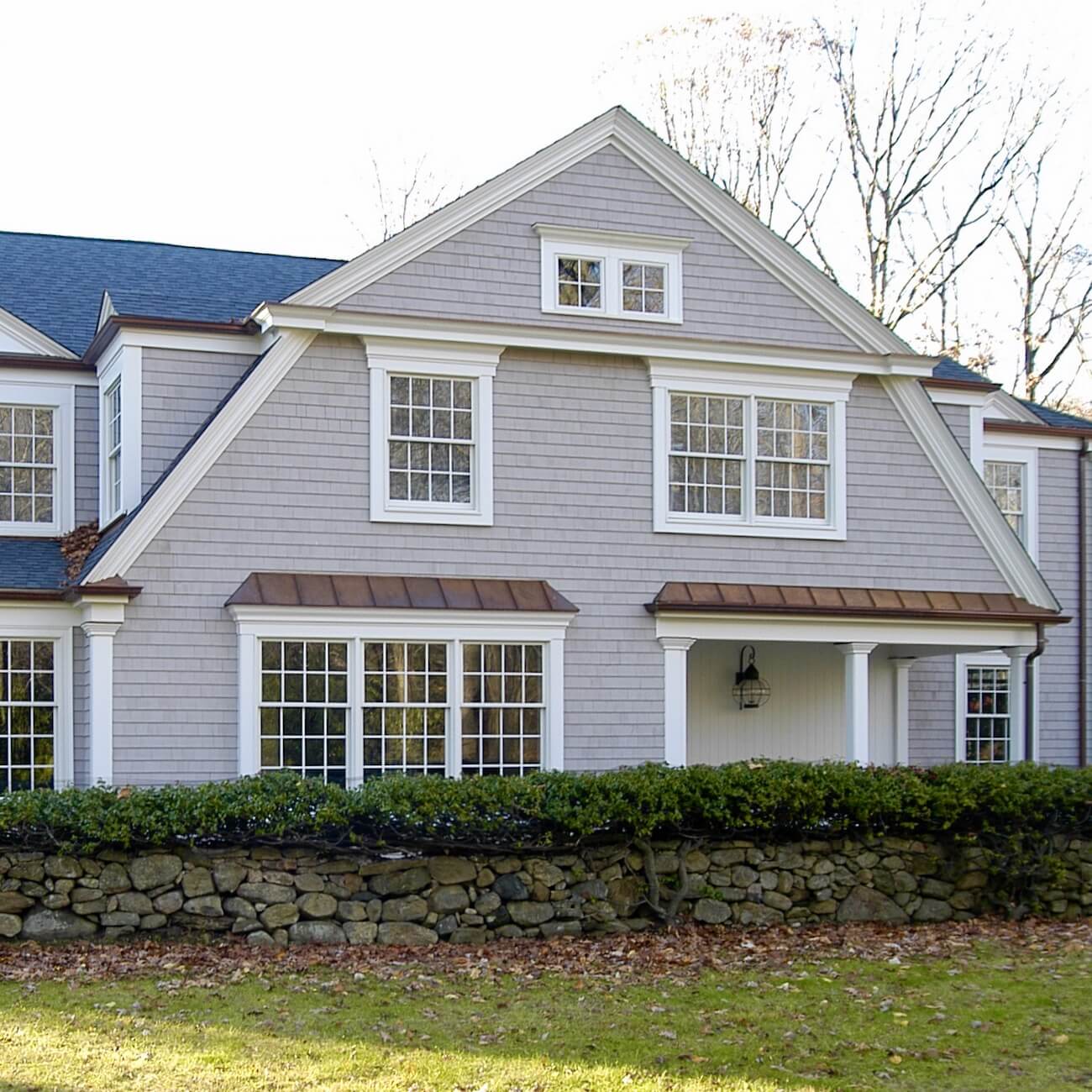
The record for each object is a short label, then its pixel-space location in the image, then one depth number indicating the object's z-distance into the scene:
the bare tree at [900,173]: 30.22
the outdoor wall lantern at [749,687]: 17.38
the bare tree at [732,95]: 30.20
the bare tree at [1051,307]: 32.47
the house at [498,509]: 14.35
